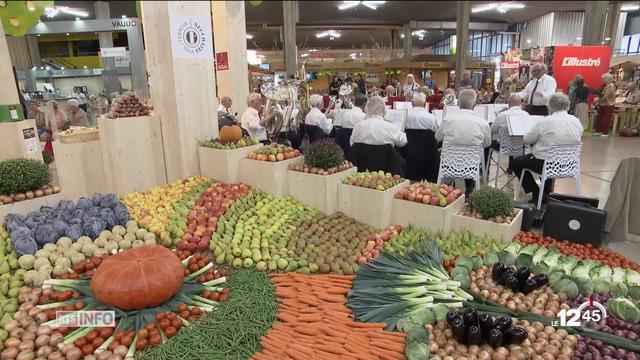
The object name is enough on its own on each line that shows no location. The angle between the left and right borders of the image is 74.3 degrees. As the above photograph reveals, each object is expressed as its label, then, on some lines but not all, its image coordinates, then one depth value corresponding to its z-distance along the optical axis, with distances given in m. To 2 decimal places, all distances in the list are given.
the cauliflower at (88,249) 3.06
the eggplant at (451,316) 2.15
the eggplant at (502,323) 2.05
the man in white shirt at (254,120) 6.07
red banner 11.92
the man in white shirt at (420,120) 5.92
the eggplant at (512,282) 2.50
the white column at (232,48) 7.28
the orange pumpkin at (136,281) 2.42
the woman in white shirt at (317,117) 7.18
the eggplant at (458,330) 2.07
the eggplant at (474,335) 2.02
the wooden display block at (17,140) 4.57
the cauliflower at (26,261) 2.84
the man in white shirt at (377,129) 4.91
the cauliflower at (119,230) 3.34
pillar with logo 4.12
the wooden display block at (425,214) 3.48
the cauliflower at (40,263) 2.81
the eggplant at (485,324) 2.06
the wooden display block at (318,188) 4.02
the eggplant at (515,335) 2.00
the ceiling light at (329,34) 26.92
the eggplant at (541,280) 2.51
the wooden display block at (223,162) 4.38
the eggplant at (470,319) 2.10
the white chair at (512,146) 5.99
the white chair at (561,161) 4.47
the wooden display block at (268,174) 4.21
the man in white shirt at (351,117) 6.77
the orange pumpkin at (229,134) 4.63
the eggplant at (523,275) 2.50
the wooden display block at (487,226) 3.28
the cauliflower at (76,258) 2.93
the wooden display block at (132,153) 4.46
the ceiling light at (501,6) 15.97
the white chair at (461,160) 4.83
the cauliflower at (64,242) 3.06
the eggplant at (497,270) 2.62
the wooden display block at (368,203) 3.76
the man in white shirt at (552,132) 4.44
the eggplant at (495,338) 2.00
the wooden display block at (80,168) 4.77
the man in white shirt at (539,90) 7.08
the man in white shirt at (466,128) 4.79
